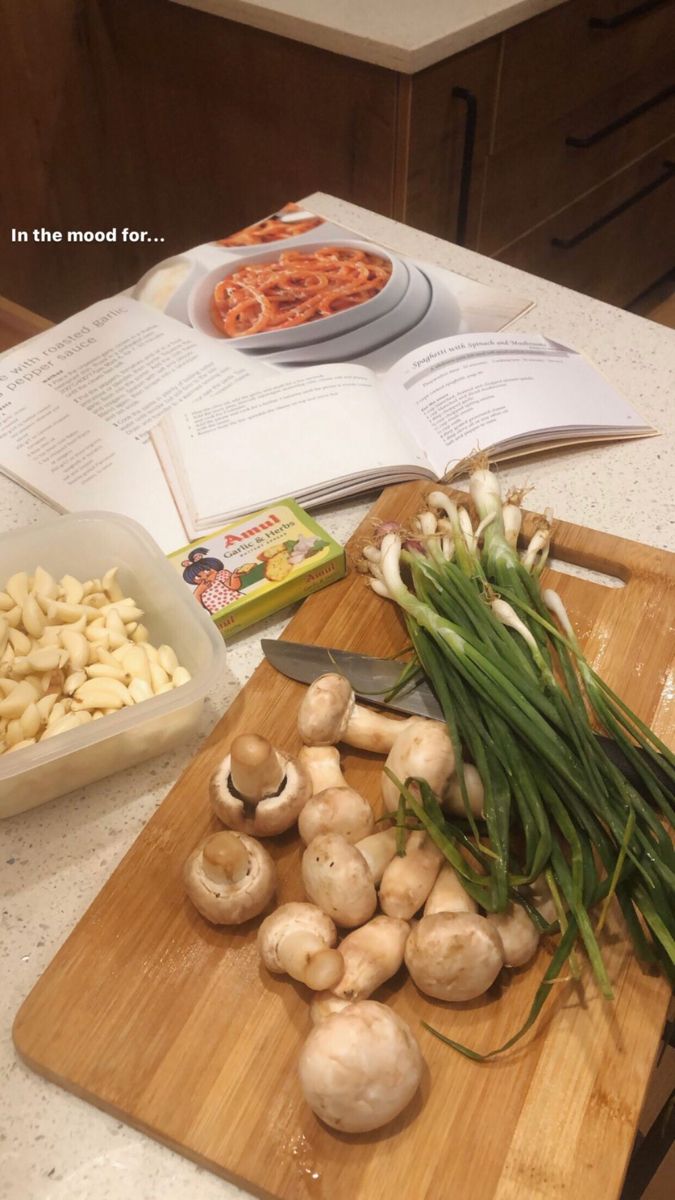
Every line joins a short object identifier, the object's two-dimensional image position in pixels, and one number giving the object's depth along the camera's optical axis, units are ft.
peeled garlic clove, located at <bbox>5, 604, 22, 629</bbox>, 2.55
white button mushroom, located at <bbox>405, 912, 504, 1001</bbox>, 1.94
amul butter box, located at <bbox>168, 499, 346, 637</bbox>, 2.83
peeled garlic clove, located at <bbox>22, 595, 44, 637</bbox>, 2.54
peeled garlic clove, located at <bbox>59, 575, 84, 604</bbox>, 2.64
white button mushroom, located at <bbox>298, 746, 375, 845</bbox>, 2.22
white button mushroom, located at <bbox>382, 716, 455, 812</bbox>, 2.27
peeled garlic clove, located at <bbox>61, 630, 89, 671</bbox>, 2.48
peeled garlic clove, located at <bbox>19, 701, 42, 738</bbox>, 2.34
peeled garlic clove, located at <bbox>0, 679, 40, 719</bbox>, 2.35
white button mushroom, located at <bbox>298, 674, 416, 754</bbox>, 2.44
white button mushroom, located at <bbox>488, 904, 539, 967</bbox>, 2.05
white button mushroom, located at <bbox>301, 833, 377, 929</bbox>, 2.07
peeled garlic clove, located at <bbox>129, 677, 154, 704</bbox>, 2.41
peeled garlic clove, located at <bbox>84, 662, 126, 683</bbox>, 2.44
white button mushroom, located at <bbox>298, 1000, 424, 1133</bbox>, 1.76
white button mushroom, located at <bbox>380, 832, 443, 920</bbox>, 2.14
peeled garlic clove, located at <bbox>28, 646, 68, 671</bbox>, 2.42
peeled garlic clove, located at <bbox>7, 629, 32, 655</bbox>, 2.50
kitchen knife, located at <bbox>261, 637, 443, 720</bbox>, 2.60
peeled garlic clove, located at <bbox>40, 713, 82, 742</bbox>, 2.32
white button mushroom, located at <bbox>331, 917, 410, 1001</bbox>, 1.98
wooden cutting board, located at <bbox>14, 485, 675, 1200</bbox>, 1.85
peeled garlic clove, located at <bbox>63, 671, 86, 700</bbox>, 2.44
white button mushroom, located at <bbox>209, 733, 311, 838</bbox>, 2.21
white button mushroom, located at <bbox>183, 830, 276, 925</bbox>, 2.07
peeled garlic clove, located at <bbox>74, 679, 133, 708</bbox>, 2.39
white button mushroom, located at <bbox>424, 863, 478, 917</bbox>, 2.12
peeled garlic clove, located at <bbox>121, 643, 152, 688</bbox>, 2.46
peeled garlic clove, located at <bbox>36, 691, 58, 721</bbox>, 2.39
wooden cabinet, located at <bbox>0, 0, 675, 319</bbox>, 5.49
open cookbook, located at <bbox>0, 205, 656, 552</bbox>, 3.31
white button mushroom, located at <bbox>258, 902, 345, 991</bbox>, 1.93
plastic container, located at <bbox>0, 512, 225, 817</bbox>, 2.29
